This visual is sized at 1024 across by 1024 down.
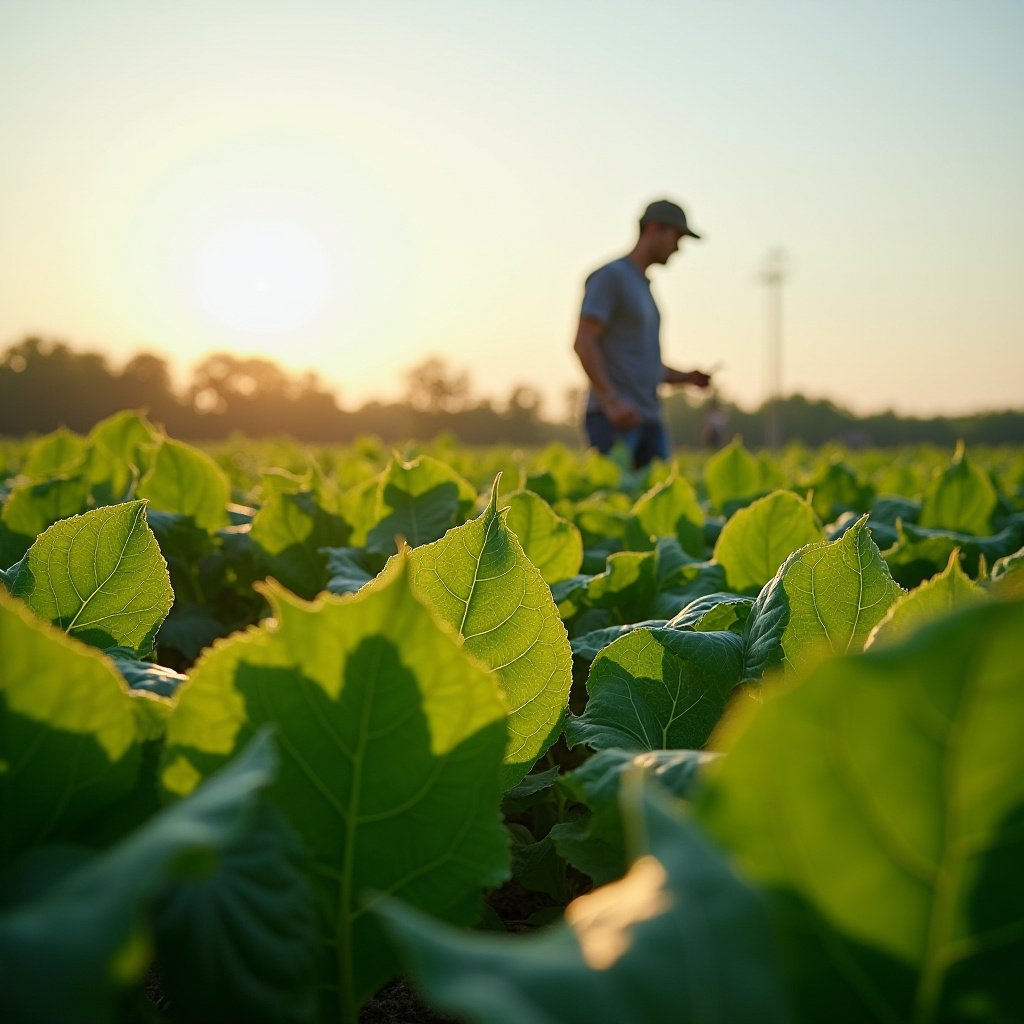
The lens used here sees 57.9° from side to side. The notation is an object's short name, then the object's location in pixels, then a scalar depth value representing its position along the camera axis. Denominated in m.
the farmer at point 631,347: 8.34
